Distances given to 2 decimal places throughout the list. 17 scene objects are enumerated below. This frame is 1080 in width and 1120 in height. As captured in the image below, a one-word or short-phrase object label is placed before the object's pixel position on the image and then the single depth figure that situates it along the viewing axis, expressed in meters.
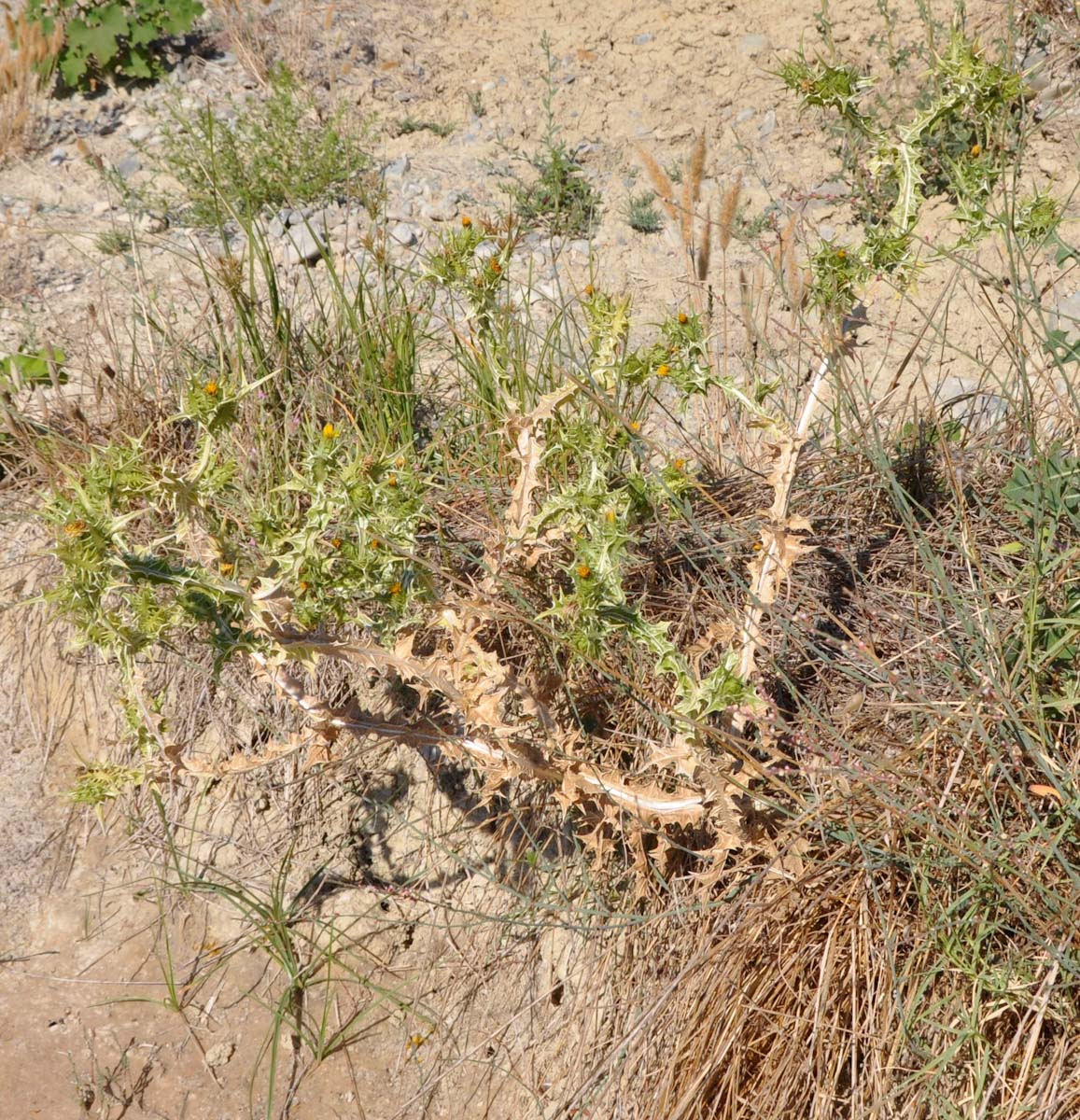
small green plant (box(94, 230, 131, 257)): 3.89
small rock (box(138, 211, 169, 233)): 4.12
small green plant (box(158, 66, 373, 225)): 3.95
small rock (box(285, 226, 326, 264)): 3.75
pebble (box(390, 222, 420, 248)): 3.91
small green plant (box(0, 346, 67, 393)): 3.04
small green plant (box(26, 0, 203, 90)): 4.88
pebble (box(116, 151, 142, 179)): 4.54
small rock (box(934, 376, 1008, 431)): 2.50
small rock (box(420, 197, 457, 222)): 4.04
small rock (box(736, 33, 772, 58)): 4.49
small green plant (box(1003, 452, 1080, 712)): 1.90
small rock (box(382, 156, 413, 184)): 4.26
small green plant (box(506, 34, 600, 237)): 3.89
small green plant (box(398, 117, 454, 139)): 4.56
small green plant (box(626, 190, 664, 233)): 3.86
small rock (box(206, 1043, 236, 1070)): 2.49
